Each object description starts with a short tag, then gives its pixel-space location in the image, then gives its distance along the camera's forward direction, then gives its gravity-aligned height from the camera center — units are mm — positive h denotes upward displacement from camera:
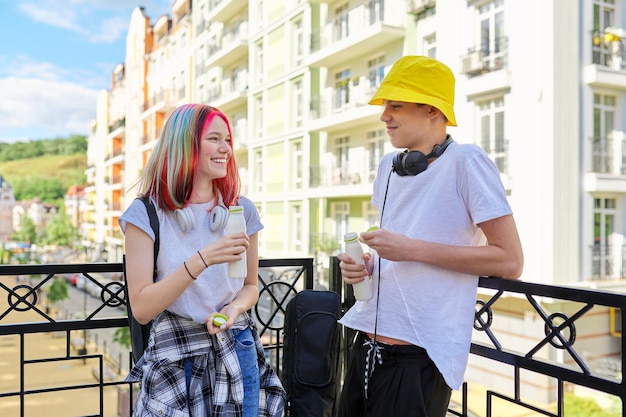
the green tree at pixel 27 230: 62062 -2238
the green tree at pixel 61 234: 57500 -2353
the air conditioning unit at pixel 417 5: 14508 +5380
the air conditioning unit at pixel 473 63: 12766 +3387
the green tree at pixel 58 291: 29019 -4234
